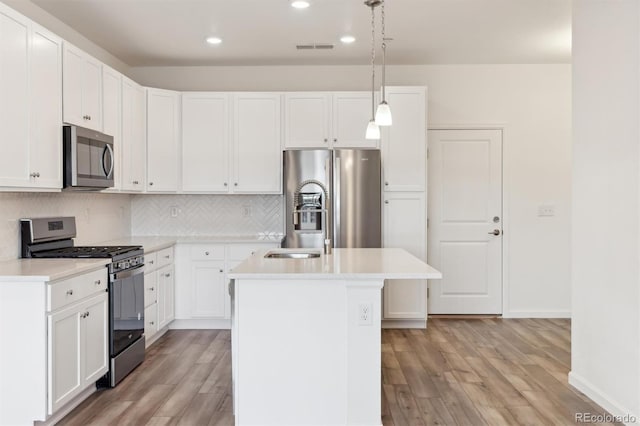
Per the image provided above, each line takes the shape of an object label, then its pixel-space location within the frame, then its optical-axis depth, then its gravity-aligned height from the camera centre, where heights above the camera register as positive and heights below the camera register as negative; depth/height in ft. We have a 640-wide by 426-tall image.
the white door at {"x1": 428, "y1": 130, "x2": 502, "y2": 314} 18.37 -0.37
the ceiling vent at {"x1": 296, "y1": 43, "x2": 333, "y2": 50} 15.69 +5.04
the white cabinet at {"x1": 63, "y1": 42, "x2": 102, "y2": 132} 11.56 +2.88
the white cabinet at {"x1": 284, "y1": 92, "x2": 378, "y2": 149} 16.90 +2.99
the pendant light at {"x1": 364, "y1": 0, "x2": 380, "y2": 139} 11.03 +1.70
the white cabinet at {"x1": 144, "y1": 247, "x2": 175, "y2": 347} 14.16 -2.44
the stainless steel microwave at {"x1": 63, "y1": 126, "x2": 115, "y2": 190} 11.37 +1.20
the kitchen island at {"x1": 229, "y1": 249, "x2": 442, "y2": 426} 9.03 -2.49
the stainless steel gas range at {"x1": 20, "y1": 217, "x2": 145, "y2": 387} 11.46 -1.58
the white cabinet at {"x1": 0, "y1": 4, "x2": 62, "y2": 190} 9.45 +2.09
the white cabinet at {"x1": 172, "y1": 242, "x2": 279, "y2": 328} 16.49 -2.16
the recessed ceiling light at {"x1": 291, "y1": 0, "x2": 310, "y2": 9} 12.13 +4.91
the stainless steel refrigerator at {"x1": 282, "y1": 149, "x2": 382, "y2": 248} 16.12 +0.37
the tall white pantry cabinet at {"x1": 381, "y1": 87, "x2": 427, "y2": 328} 16.74 +0.94
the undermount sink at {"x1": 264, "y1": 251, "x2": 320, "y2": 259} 11.89 -1.05
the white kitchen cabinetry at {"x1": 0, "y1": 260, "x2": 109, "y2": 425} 8.98 -2.50
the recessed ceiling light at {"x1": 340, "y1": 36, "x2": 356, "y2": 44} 14.98 +5.03
